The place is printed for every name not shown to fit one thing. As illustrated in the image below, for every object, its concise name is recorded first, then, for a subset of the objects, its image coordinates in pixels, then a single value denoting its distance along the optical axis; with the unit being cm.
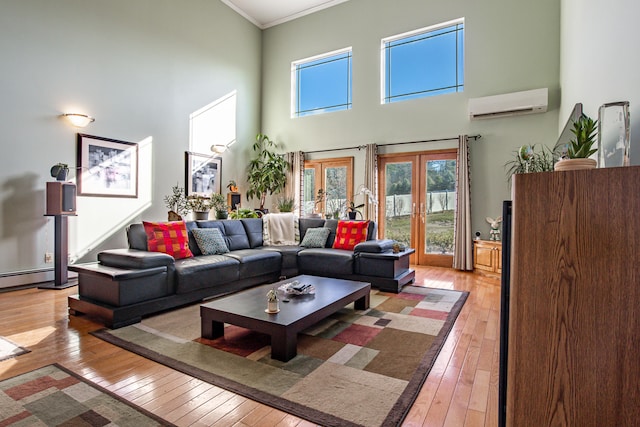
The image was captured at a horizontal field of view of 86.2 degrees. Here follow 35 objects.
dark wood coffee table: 230
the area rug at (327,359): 182
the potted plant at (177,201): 602
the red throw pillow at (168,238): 378
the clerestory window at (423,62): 618
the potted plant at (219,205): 521
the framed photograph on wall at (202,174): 645
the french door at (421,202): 618
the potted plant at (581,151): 130
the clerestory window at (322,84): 736
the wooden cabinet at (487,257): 513
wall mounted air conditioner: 523
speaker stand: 435
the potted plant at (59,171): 438
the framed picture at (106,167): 493
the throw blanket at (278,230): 535
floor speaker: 430
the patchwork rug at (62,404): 166
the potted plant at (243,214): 562
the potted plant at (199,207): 491
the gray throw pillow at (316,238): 505
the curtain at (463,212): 578
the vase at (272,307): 249
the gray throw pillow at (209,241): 427
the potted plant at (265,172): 749
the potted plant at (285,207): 607
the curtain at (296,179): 763
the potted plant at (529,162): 454
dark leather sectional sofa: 304
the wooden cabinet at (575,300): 88
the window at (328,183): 720
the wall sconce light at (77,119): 468
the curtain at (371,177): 668
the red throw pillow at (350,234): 482
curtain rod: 587
